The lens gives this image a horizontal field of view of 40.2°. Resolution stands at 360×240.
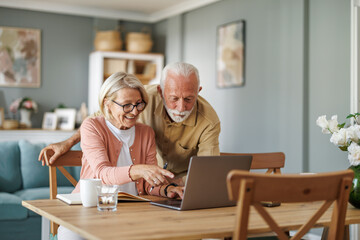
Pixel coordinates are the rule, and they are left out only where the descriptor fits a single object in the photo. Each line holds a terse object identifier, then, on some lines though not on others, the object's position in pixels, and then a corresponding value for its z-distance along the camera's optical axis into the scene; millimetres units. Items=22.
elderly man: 2445
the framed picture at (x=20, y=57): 6668
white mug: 1855
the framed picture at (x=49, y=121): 6582
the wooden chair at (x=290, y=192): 1394
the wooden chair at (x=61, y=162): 2479
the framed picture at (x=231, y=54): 5488
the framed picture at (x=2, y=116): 6406
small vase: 6605
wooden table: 1461
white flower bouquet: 2143
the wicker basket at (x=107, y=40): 6730
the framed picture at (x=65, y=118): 6605
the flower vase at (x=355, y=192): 2061
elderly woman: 2174
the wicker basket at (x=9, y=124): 6352
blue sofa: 3848
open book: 2025
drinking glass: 1797
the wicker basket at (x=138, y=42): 6887
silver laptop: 1799
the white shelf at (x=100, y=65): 6684
